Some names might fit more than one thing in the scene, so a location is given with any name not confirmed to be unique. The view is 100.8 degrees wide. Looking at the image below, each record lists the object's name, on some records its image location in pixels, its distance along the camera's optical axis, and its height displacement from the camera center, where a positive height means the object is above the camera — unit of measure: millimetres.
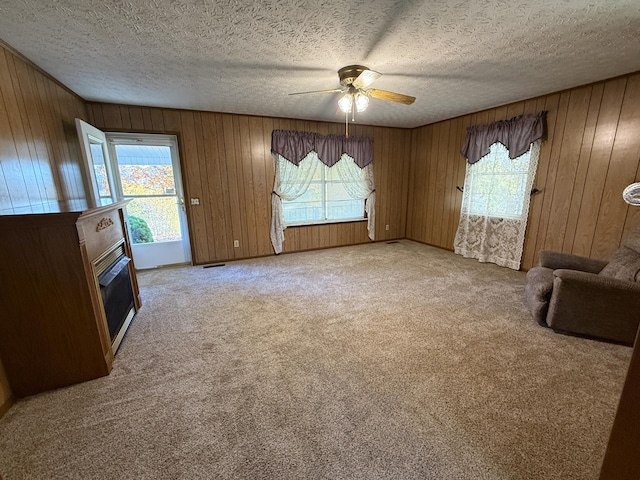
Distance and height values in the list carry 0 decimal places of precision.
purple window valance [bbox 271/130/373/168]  4383 +631
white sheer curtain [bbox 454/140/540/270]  3660 -378
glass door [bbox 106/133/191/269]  3771 -117
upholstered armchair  2061 -970
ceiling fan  2336 +832
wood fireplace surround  1589 -718
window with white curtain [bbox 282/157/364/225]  4820 -362
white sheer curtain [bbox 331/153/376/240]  4980 +5
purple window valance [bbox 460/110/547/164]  3385 +617
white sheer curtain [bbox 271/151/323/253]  4508 +4
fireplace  2045 -890
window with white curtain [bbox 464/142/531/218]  3686 -55
